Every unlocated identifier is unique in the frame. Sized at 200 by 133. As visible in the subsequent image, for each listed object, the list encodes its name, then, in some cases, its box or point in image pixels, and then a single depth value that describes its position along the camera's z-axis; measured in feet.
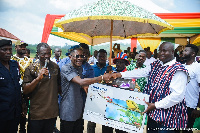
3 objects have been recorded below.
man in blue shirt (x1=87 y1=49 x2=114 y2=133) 13.67
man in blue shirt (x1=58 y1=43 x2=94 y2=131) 9.73
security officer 7.79
